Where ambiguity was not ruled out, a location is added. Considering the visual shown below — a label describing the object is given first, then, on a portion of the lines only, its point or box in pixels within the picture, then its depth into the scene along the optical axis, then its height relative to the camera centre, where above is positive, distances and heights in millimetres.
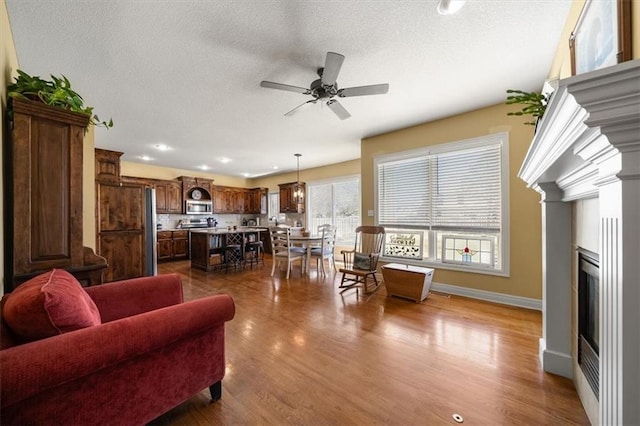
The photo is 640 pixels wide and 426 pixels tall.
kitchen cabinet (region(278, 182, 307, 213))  7480 +414
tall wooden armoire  1476 +143
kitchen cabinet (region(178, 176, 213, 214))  7148 +736
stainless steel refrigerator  3781 -285
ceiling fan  2088 +1190
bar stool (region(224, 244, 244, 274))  5484 -982
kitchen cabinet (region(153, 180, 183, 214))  6668 +494
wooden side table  3291 -948
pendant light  7320 +593
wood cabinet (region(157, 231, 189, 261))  6480 -839
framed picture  1054 +885
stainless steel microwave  7250 +209
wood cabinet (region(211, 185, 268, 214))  7984 +468
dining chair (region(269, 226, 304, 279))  4763 -667
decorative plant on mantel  1571 +713
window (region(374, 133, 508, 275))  3352 +127
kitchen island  5336 -718
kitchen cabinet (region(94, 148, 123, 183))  4066 +852
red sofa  877 -686
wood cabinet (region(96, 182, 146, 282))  3156 -175
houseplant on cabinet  1604 +824
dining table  4855 -584
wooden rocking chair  3752 -696
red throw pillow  984 -397
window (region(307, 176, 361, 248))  6434 +197
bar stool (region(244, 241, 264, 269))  6014 -965
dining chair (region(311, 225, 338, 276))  4916 -719
